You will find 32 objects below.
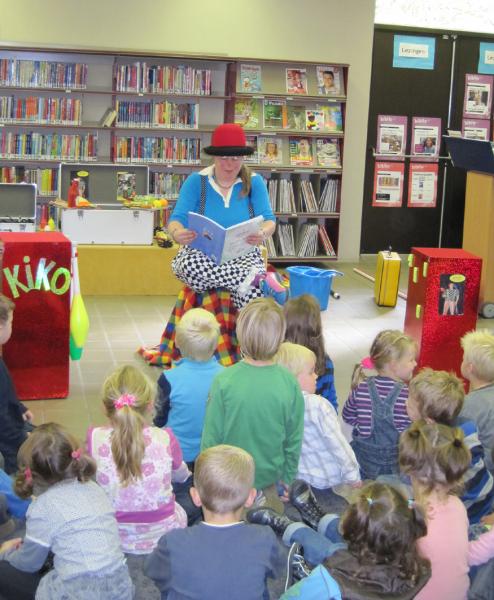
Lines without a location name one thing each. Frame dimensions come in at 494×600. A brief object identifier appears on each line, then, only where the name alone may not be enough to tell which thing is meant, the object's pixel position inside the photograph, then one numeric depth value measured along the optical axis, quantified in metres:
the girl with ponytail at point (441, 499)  2.56
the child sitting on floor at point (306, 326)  3.66
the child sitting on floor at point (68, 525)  2.47
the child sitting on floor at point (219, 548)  2.27
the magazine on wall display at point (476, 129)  9.54
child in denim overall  3.48
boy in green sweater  3.09
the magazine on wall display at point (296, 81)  8.70
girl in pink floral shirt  2.80
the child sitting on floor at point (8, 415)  3.63
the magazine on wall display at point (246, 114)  8.57
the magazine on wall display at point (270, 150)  8.73
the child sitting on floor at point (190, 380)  3.44
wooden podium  6.79
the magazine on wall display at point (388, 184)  9.45
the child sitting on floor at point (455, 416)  3.05
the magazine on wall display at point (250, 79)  8.53
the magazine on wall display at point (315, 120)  8.78
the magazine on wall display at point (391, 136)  9.35
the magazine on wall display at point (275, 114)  8.69
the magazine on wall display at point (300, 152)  8.81
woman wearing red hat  4.77
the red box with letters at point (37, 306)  4.48
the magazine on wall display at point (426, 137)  9.42
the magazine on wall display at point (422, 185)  9.50
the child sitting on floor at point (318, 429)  3.37
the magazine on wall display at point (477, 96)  9.45
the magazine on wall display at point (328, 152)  8.86
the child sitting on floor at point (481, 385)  3.32
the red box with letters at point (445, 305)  5.18
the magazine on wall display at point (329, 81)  8.74
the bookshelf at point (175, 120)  8.17
